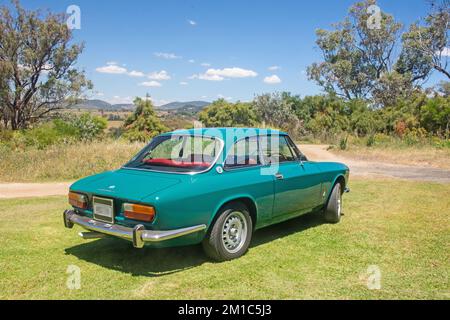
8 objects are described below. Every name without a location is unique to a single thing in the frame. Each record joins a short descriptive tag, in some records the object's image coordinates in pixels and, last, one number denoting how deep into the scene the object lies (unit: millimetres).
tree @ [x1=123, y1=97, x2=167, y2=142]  22250
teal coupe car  4105
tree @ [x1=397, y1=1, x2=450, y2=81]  35688
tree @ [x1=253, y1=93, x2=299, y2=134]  35594
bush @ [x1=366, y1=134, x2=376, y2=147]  21686
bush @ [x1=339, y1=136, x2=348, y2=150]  21391
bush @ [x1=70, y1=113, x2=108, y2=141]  19452
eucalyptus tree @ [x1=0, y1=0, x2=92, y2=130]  25719
